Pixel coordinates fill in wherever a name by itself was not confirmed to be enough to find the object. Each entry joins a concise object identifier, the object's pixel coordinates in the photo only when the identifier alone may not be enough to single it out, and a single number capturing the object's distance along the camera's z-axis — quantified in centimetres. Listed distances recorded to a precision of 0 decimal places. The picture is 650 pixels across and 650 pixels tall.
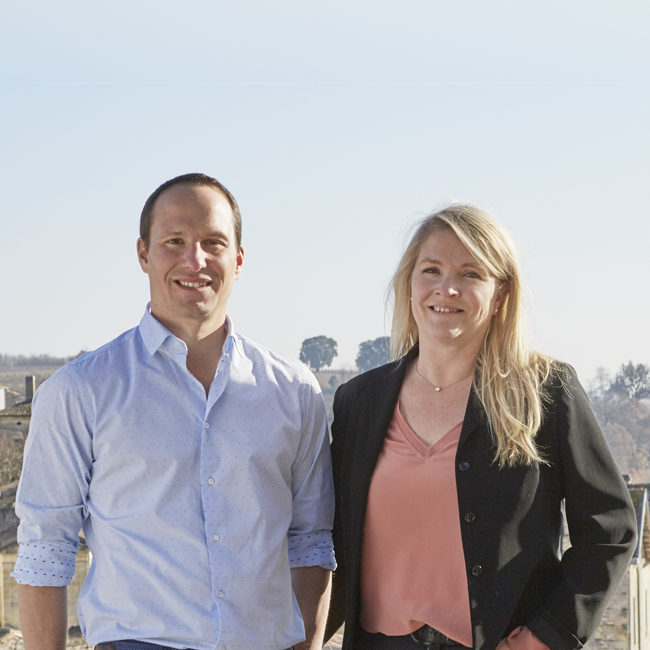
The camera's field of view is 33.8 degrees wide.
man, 347
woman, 374
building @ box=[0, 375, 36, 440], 3366
